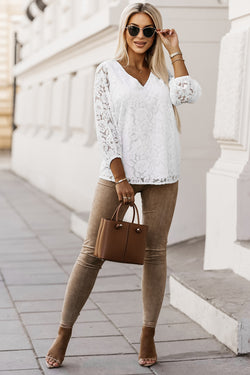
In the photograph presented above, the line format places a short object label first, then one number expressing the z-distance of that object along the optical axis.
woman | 5.33
